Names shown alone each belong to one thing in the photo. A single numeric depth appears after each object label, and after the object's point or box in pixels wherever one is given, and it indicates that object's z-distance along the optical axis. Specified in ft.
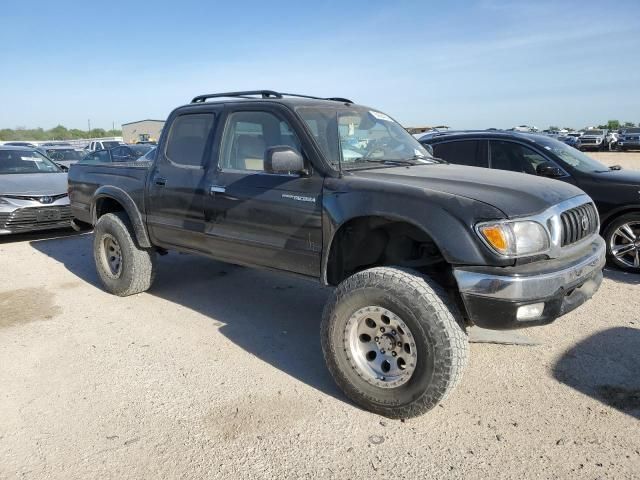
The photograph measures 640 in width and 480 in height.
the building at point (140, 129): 181.49
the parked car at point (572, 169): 19.11
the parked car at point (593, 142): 113.29
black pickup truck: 9.14
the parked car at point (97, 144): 84.85
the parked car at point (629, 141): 107.45
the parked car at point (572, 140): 107.76
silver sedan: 25.77
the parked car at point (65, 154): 56.54
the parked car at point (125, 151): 38.91
